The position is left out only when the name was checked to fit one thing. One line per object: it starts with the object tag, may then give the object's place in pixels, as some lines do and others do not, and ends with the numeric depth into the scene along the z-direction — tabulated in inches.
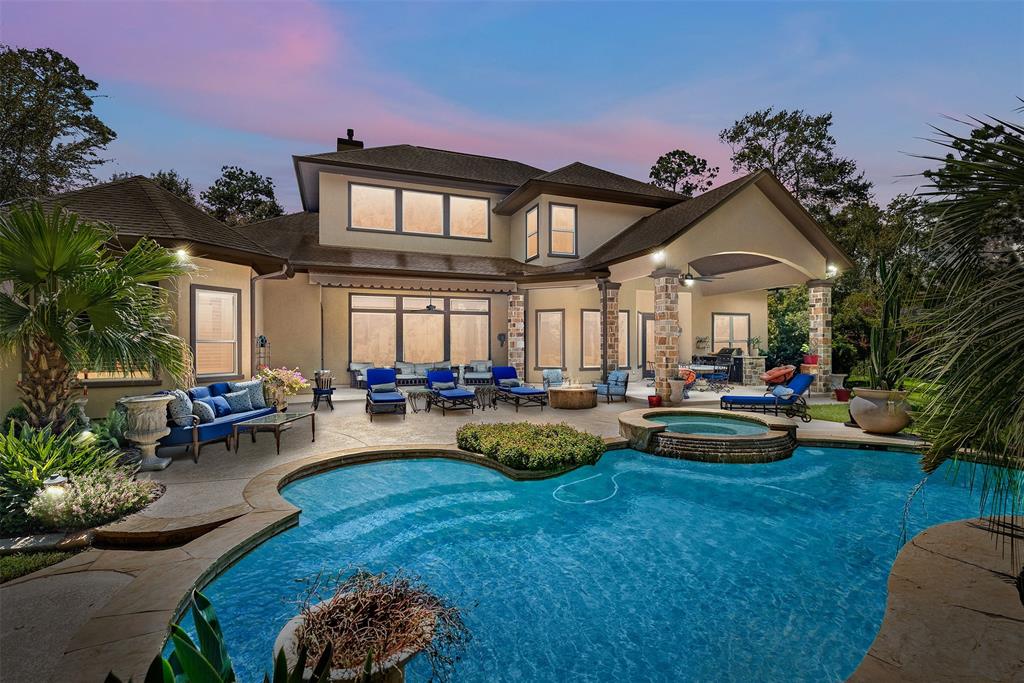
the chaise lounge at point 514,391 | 503.8
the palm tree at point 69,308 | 189.6
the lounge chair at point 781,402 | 433.4
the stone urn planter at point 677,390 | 482.3
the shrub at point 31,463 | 188.1
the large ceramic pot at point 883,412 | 355.9
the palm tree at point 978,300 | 99.3
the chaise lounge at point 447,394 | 472.7
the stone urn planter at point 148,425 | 270.7
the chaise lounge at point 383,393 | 438.5
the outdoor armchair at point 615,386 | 544.4
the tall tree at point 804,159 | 1133.1
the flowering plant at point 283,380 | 422.0
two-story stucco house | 491.2
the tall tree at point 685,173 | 1334.9
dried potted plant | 91.3
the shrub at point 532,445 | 292.7
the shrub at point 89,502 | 186.4
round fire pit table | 502.9
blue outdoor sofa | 294.7
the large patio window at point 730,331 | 804.6
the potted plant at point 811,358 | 607.1
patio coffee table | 307.9
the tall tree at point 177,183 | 1210.0
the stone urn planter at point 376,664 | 88.5
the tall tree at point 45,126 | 772.6
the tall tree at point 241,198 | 1267.2
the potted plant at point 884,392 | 348.8
